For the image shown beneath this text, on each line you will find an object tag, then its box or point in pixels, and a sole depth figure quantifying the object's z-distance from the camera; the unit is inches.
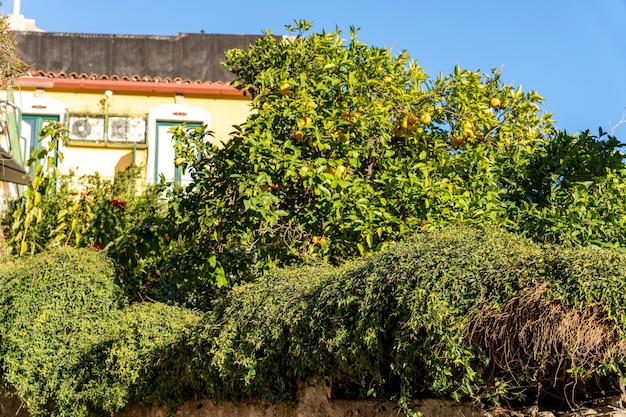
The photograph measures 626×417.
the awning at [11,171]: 517.9
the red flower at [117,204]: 530.6
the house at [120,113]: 836.6
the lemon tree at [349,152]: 390.3
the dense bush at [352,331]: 243.1
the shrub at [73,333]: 386.3
